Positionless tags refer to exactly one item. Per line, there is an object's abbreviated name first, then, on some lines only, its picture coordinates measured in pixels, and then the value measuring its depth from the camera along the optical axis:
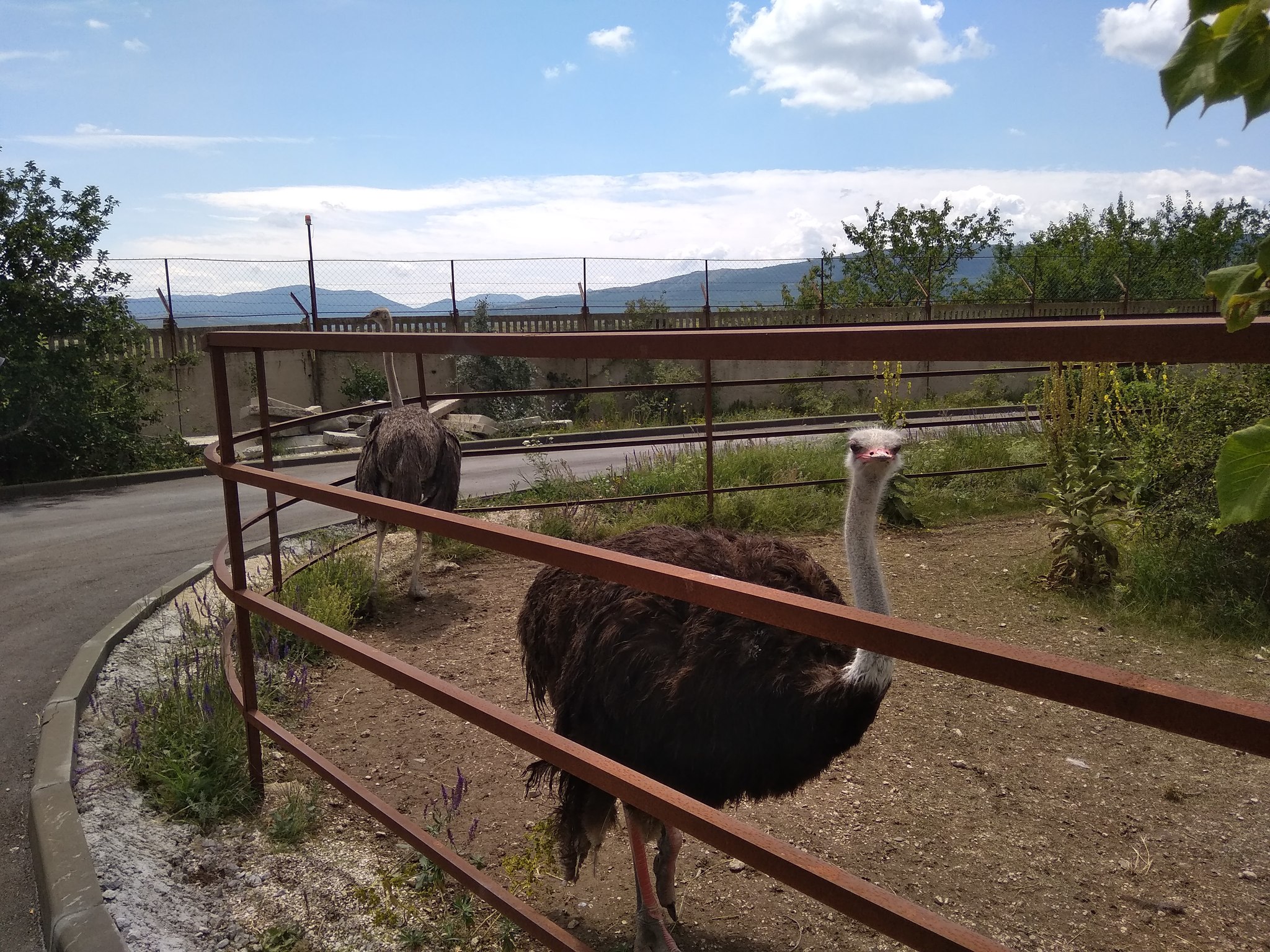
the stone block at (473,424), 13.62
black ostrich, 2.24
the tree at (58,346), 10.05
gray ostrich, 5.59
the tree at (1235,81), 0.65
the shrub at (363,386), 14.90
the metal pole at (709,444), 6.43
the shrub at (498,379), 15.07
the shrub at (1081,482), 5.49
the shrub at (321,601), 4.44
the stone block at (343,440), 12.97
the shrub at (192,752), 3.03
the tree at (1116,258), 22.44
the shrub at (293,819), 2.98
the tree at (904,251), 24.59
